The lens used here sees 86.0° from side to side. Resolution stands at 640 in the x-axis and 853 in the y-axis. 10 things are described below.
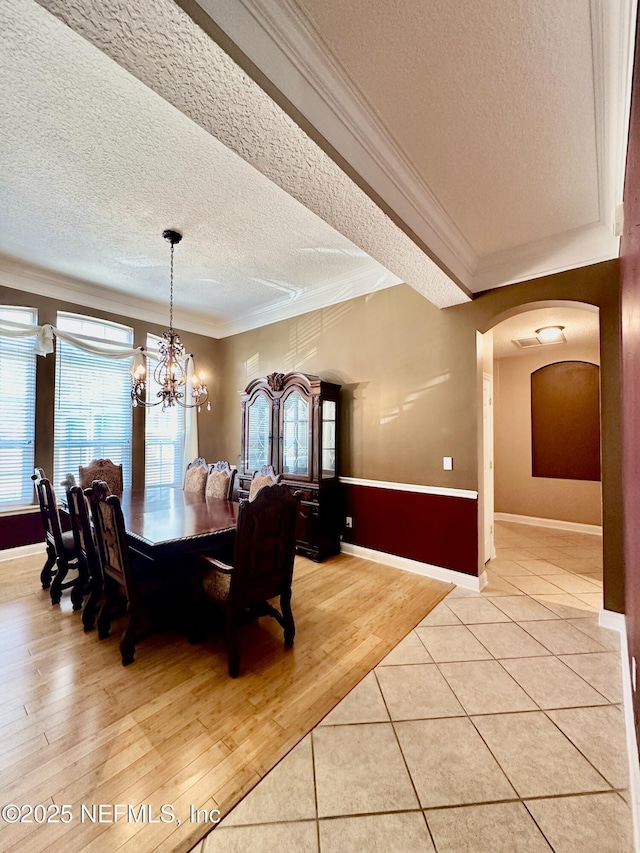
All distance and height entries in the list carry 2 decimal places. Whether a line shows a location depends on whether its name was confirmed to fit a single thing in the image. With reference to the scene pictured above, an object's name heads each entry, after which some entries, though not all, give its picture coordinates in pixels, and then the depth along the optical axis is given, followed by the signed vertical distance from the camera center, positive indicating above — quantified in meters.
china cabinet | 3.73 -0.10
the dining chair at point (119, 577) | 1.99 -0.90
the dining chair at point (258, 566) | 1.93 -0.77
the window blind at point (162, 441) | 4.84 -0.07
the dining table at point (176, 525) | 2.08 -0.60
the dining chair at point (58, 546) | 2.64 -0.87
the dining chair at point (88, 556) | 2.33 -0.83
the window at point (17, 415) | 3.68 +0.23
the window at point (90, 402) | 4.08 +0.44
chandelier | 3.03 +0.58
